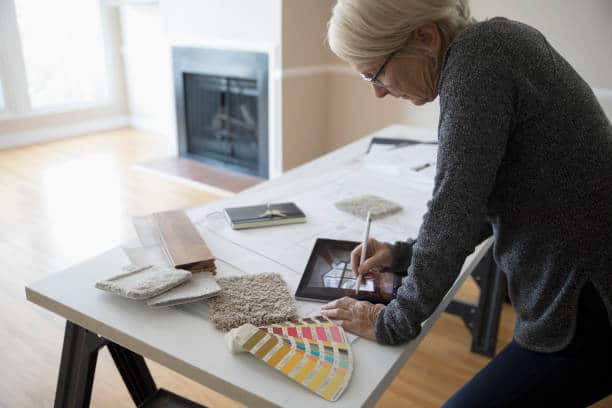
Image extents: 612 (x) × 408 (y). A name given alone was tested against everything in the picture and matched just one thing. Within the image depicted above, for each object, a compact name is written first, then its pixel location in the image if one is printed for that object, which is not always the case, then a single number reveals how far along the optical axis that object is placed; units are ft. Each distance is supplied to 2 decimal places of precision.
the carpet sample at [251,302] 2.85
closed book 4.10
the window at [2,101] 14.42
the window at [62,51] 14.98
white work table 2.43
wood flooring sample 3.29
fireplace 11.82
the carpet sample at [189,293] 2.93
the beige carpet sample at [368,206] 4.38
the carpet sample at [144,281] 2.94
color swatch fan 2.43
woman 2.40
